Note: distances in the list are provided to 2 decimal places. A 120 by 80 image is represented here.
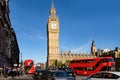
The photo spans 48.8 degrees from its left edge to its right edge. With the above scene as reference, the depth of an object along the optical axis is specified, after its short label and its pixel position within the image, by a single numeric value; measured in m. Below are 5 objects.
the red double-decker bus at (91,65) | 23.53
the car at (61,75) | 10.42
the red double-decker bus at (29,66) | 26.38
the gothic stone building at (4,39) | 25.22
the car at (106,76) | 9.05
